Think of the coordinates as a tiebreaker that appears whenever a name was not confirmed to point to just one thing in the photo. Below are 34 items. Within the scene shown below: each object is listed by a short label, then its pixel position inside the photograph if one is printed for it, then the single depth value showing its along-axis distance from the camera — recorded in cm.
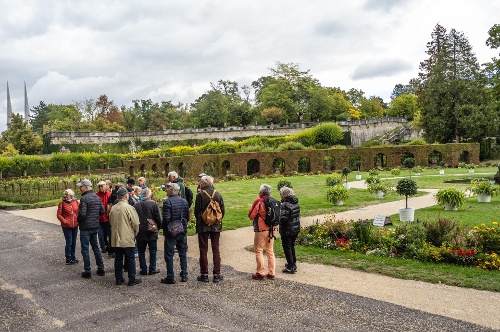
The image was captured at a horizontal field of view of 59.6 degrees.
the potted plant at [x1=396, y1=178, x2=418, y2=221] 1359
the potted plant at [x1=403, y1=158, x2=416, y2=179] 2472
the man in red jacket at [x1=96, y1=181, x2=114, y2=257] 1076
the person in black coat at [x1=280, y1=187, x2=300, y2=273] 852
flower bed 880
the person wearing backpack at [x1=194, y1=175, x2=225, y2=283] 805
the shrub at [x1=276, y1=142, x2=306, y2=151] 4338
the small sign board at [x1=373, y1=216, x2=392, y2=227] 1166
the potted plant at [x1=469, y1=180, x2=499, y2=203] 1680
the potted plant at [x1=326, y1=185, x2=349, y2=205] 1764
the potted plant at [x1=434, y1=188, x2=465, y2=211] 1487
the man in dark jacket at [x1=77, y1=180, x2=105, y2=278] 895
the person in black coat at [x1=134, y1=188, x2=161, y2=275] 866
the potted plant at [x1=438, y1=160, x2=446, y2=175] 3966
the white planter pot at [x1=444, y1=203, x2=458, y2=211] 1525
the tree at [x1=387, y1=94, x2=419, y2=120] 8231
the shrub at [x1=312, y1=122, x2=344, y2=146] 5359
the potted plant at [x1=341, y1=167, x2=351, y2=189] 2448
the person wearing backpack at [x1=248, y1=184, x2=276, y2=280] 819
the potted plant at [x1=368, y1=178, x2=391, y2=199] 1939
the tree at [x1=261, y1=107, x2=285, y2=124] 7162
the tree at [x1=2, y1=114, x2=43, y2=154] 6538
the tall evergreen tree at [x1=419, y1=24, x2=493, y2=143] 4750
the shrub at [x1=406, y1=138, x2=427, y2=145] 4444
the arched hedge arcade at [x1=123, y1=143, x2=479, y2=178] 4075
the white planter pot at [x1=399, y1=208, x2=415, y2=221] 1358
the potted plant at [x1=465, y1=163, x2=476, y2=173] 3141
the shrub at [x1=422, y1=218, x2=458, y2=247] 977
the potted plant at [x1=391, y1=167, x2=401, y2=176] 2973
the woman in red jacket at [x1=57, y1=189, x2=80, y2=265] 1016
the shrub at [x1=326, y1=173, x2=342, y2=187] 2141
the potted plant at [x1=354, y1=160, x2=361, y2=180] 4212
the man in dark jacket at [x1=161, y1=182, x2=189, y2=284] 816
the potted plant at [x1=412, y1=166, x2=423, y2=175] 3459
